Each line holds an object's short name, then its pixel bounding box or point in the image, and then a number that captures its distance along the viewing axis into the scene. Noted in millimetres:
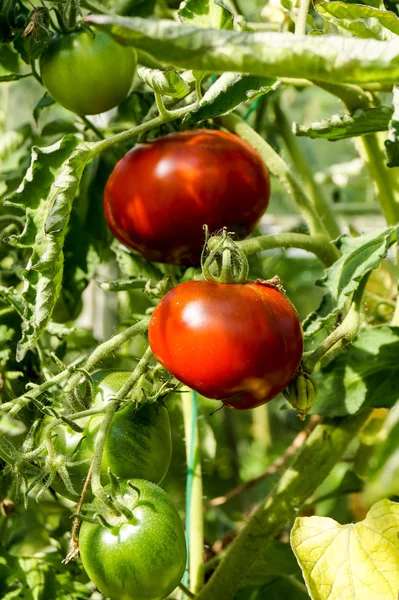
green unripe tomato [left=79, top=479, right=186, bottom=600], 736
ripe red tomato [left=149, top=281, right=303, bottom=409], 741
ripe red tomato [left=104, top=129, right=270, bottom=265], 825
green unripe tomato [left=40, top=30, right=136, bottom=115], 844
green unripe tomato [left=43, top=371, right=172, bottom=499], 777
